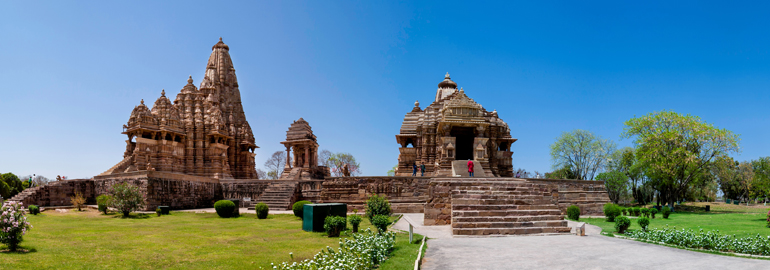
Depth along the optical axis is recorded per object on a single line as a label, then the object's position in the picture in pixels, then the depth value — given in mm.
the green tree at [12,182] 30798
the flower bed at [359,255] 6348
